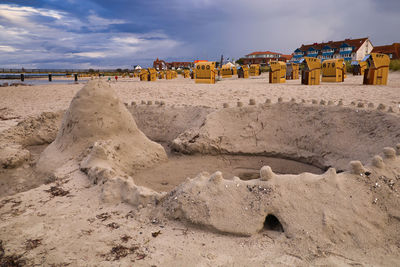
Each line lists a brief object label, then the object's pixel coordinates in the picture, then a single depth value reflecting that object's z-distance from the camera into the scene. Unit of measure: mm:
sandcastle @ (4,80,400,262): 1893
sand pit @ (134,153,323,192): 3475
